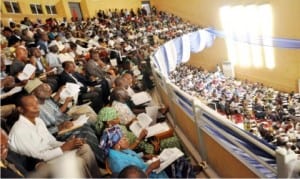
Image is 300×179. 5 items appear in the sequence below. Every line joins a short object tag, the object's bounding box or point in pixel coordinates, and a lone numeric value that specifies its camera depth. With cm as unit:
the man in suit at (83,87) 277
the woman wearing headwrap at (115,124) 192
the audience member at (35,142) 159
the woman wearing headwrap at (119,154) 158
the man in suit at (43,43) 403
